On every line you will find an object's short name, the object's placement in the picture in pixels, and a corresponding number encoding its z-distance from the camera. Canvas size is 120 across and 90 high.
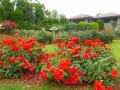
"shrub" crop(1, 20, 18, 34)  13.78
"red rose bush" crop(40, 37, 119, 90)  2.36
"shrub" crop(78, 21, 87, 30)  20.95
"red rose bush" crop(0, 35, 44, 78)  2.90
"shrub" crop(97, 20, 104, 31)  24.36
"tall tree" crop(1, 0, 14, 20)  17.23
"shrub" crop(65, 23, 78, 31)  20.22
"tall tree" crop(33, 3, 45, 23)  22.88
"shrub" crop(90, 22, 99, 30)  21.09
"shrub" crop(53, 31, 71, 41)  10.12
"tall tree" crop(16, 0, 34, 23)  19.19
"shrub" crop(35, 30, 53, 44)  10.61
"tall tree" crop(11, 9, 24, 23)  16.85
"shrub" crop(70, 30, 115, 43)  10.54
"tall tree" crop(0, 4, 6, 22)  15.57
